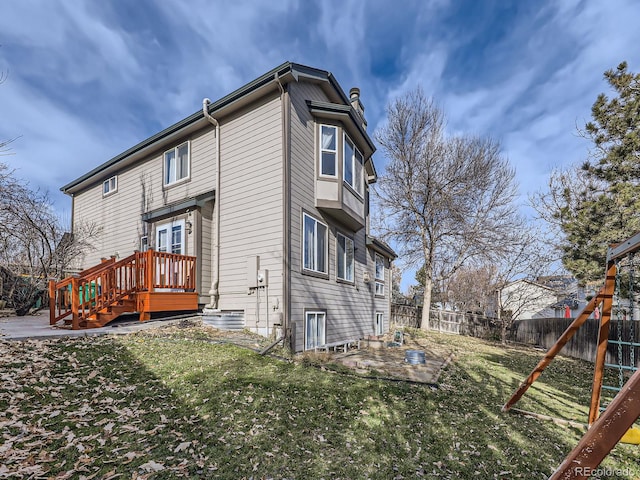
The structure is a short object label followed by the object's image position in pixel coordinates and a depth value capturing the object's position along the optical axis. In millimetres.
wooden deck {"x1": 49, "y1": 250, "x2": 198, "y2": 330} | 8211
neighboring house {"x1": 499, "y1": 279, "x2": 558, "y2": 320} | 16303
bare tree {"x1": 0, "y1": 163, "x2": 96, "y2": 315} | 10477
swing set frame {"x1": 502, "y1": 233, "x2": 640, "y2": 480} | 2029
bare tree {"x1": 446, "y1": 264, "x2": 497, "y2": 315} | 31578
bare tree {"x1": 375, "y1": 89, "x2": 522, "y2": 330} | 19172
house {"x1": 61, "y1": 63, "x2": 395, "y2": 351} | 8695
